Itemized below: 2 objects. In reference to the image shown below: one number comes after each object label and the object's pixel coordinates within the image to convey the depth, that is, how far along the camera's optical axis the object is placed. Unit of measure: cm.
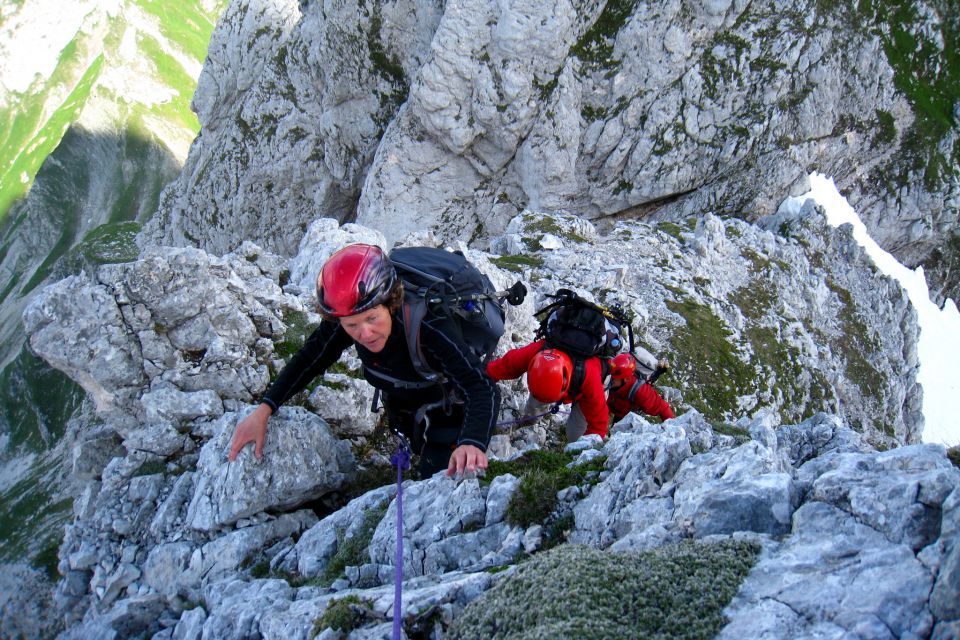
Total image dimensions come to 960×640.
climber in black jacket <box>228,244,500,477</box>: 533
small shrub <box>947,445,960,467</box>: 426
